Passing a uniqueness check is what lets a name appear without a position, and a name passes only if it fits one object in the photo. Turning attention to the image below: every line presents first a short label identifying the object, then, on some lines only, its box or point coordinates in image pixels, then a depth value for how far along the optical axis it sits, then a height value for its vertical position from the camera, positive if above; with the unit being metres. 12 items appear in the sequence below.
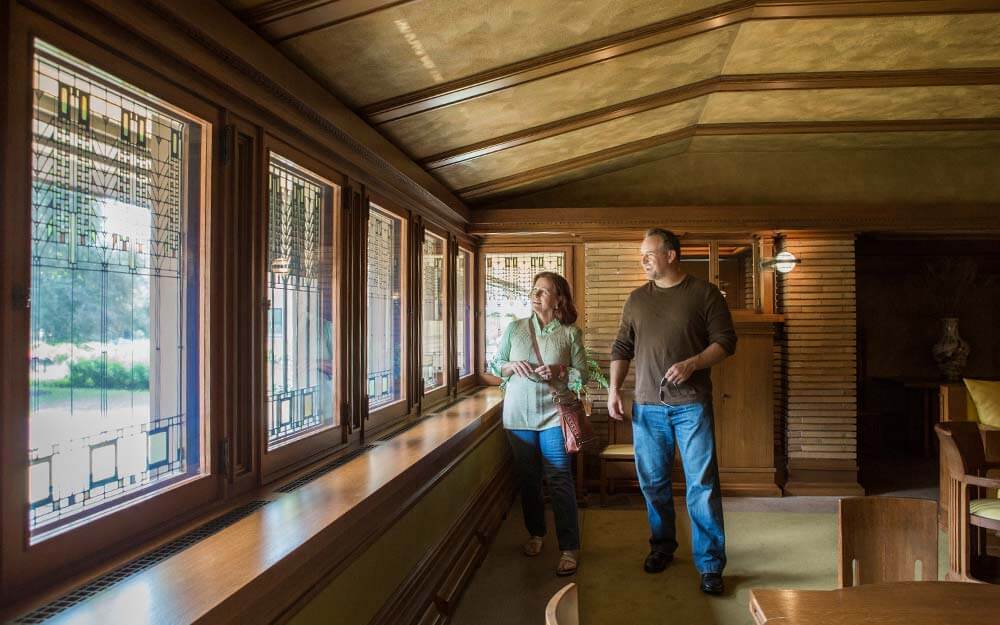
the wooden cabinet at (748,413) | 5.42 -0.81
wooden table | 1.57 -0.71
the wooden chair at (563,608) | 1.24 -0.57
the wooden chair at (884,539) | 2.07 -0.70
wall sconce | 5.39 +0.41
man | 3.40 -0.38
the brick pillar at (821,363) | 5.54 -0.42
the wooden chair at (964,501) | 3.26 -0.94
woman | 3.60 -0.39
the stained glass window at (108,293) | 1.41 +0.06
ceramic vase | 7.15 -0.42
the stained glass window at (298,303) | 2.39 +0.05
